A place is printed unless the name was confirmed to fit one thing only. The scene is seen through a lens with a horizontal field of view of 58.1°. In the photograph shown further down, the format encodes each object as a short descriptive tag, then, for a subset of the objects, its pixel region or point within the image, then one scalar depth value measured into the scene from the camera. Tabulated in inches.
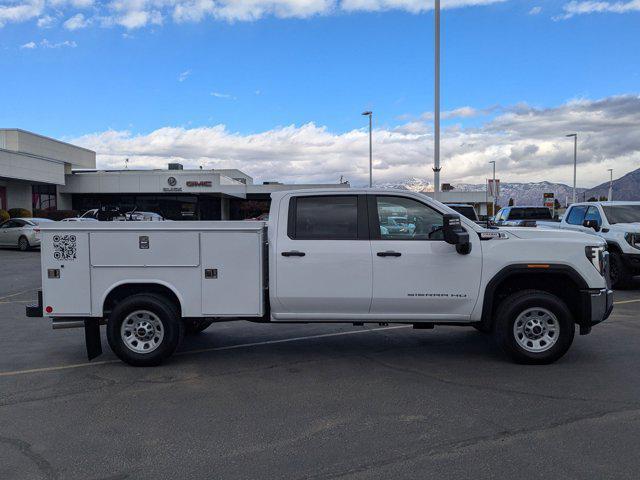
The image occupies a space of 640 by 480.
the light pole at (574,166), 2037.4
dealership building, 1710.1
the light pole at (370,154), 1774.4
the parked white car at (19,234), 997.8
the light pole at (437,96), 729.0
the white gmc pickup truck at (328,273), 253.9
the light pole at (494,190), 1072.7
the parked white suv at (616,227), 496.1
